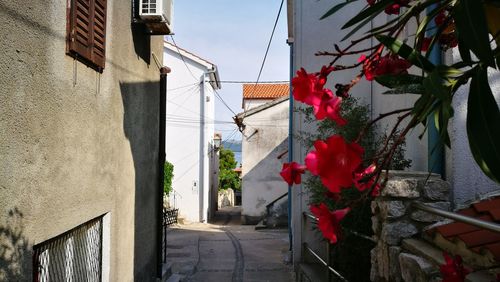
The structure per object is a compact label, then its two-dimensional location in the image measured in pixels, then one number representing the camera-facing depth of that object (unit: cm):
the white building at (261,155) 2117
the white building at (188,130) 2203
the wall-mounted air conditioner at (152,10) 587
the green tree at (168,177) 1971
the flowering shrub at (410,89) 106
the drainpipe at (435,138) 414
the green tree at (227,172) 3587
